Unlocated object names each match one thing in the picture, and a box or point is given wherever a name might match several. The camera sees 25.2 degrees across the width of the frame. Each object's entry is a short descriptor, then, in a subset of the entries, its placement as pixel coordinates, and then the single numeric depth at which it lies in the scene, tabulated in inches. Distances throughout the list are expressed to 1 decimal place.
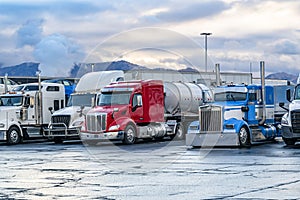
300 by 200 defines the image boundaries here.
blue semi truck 1019.9
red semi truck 1181.7
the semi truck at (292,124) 1004.6
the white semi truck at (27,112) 1348.4
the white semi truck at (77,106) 1326.3
